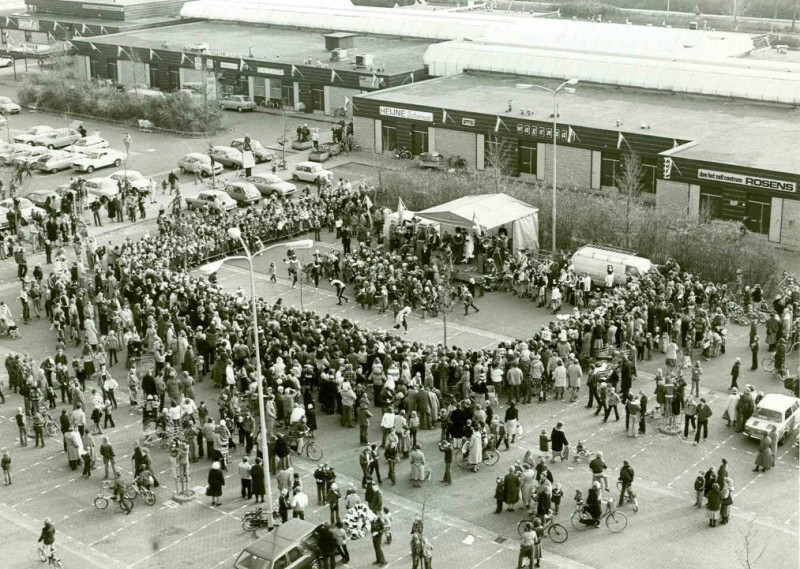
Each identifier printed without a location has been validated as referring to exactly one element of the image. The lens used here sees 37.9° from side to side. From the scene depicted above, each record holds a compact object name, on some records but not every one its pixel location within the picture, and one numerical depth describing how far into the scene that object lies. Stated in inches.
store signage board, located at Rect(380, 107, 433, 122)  2647.6
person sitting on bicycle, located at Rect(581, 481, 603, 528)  1181.7
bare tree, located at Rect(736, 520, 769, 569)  1115.9
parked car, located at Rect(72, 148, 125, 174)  2684.5
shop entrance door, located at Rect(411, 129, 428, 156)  2684.5
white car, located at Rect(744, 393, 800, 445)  1357.0
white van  1831.9
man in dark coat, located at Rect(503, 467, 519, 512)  1218.6
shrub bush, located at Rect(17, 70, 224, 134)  3046.3
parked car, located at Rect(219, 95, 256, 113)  3248.0
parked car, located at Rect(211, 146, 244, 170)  2672.2
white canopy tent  1962.4
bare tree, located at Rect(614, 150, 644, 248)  2016.2
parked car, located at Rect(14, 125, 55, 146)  2913.4
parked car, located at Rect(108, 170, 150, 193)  2453.2
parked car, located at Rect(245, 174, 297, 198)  2428.6
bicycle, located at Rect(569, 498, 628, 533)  1188.5
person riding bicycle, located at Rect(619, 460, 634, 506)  1209.4
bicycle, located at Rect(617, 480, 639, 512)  1217.4
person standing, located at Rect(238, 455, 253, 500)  1274.6
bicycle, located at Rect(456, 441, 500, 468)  1336.1
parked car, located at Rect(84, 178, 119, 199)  2438.5
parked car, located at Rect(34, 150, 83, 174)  2687.0
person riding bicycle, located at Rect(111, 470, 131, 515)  1267.2
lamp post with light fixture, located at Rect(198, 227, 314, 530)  1175.2
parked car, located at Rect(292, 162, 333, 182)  2532.0
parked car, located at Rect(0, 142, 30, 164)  2758.4
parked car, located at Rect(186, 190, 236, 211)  2310.5
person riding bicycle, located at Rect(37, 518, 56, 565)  1152.2
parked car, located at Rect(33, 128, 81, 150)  2901.1
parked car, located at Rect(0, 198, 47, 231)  2269.9
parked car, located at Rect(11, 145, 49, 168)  2717.0
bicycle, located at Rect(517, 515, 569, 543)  1170.6
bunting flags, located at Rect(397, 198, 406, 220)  2059.5
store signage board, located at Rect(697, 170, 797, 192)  2054.6
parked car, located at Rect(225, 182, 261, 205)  2381.8
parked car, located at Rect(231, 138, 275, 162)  2704.2
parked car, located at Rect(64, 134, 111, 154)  2785.4
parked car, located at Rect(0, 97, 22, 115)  3289.9
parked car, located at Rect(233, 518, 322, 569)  1084.5
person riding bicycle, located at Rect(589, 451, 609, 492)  1217.4
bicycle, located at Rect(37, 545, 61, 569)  1162.6
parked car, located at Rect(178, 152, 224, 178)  2593.5
